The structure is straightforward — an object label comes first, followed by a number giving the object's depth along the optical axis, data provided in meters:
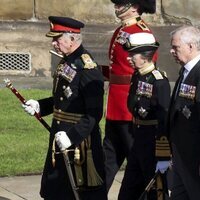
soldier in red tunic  14.00
